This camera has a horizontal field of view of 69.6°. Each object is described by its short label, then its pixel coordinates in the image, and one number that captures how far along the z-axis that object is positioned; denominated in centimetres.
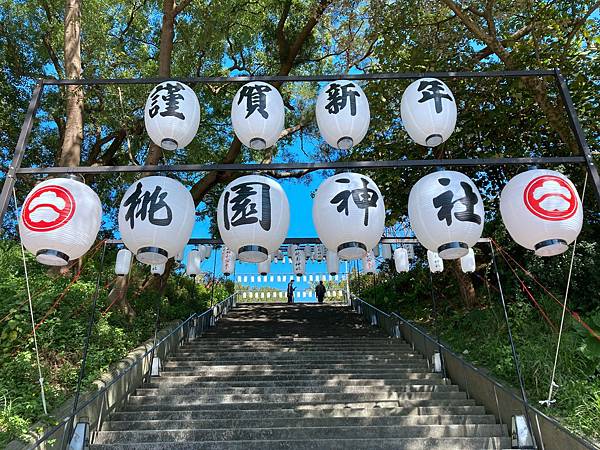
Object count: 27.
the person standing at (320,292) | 1920
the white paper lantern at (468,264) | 871
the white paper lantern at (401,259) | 1061
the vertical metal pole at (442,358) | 760
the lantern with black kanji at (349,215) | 405
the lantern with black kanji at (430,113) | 450
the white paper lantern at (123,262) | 848
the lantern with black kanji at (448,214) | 398
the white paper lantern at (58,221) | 388
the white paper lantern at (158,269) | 949
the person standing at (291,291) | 1924
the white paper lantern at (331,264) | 1130
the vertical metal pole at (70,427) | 475
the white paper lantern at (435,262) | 881
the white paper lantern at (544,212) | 395
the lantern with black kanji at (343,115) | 461
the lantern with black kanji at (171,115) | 459
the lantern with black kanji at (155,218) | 405
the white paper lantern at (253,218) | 405
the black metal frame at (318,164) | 438
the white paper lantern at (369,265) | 1271
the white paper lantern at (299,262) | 1315
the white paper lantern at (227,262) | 1234
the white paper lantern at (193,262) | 1152
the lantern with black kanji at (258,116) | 462
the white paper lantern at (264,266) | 864
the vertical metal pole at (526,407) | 492
